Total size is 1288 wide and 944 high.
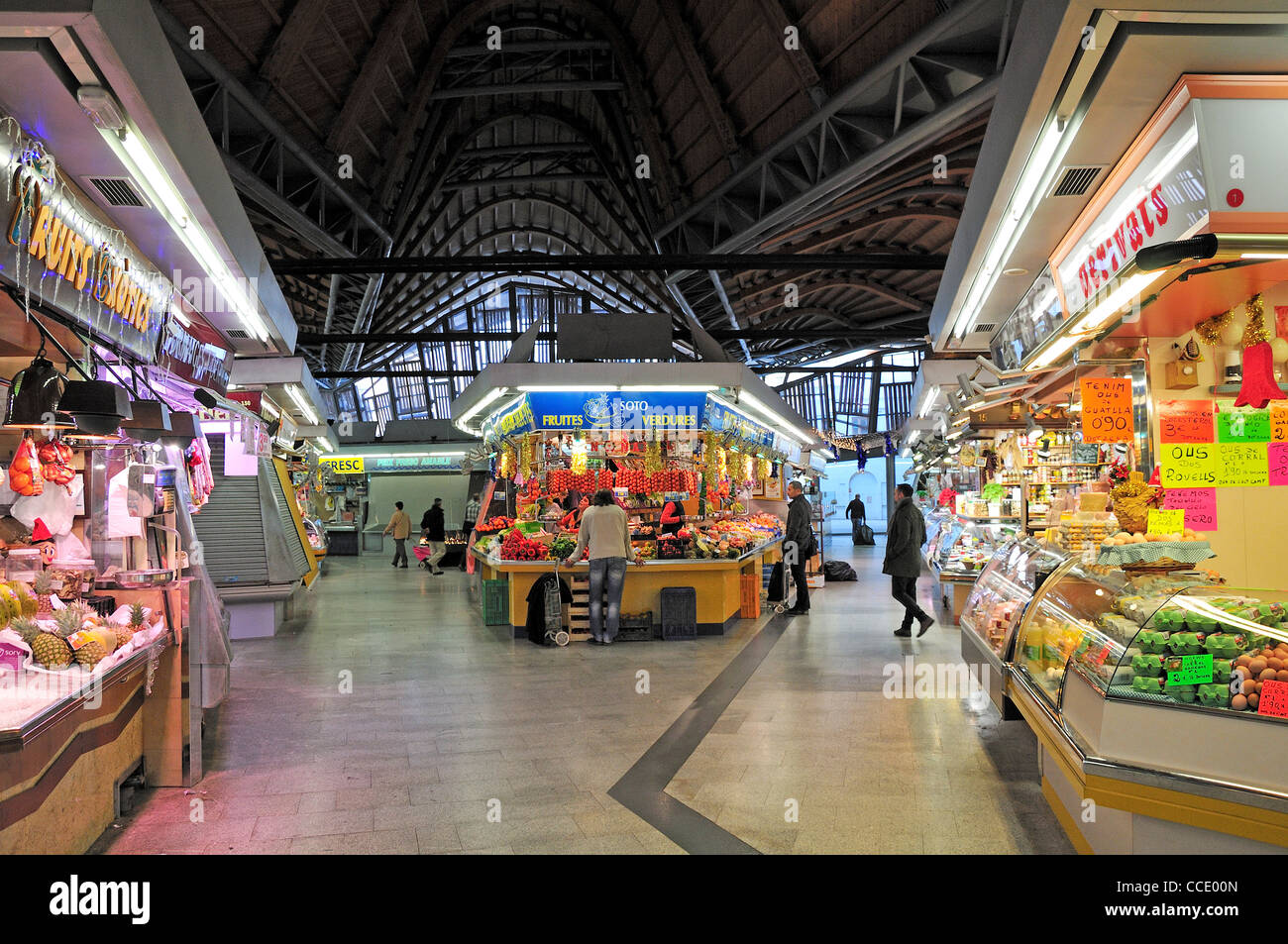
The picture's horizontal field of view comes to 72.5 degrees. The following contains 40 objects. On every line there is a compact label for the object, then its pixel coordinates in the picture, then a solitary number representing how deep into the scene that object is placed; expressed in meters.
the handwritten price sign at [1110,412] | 5.27
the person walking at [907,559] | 9.40
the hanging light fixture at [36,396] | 3.74
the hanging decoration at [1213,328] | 4.60
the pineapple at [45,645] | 3.80
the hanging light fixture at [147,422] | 4.41
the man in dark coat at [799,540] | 11.54
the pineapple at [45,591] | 4.31
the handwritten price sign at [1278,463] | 4.94
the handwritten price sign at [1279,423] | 4.84
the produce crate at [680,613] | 9.66
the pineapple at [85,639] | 3.97
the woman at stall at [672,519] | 11.07
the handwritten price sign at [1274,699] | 2.85
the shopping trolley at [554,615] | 9.22
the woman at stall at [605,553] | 9.20
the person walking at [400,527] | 20.38
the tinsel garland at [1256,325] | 4.26
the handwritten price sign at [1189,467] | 5.01
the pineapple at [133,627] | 4.39
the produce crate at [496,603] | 10.46
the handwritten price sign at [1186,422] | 5.04
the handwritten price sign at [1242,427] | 4.95
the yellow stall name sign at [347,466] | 28.39
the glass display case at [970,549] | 10.28
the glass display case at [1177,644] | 3.00
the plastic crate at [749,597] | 11.30
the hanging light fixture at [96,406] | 3.85
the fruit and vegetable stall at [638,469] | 9.84
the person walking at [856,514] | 26.68
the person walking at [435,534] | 19.19
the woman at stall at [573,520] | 11.24
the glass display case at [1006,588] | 5.16
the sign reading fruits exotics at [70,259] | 3.20
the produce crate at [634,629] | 9.55
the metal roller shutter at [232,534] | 9.77
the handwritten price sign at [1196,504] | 5.07
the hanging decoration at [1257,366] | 4.18
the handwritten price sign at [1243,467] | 4.96
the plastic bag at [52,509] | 4.91
